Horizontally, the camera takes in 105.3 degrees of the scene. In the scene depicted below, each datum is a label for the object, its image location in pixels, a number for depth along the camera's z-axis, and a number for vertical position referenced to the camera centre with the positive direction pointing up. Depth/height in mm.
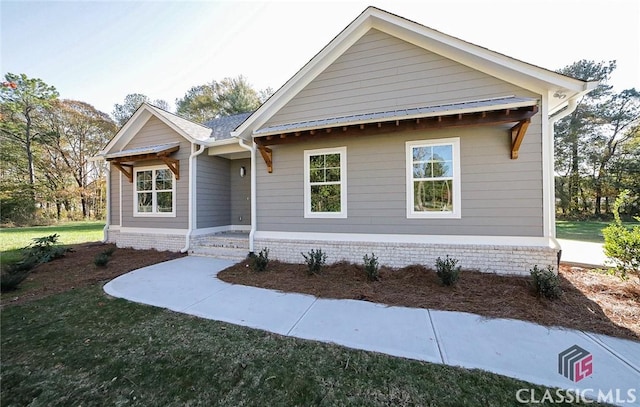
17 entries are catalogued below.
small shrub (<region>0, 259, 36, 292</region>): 4895 -1476
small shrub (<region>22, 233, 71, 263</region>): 6863 -1367
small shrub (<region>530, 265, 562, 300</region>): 4125 -1428
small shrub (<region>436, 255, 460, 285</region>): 4805 -1391
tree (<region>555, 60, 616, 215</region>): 19969 +5734
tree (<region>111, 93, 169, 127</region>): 26902 +11189
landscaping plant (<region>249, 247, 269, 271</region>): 6105 -1471
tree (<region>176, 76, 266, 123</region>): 22547 +10134
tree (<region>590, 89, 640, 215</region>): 19531 +5811
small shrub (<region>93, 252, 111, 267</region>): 6551 -1480
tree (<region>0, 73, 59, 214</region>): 18734 +7751
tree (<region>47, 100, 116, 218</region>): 22344 +6717
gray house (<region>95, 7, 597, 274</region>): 5121 +1190
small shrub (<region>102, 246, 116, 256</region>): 7398 -1426
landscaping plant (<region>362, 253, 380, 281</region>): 5297 -1458
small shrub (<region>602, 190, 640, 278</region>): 4254 -815
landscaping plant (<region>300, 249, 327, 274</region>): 5749 -1398
